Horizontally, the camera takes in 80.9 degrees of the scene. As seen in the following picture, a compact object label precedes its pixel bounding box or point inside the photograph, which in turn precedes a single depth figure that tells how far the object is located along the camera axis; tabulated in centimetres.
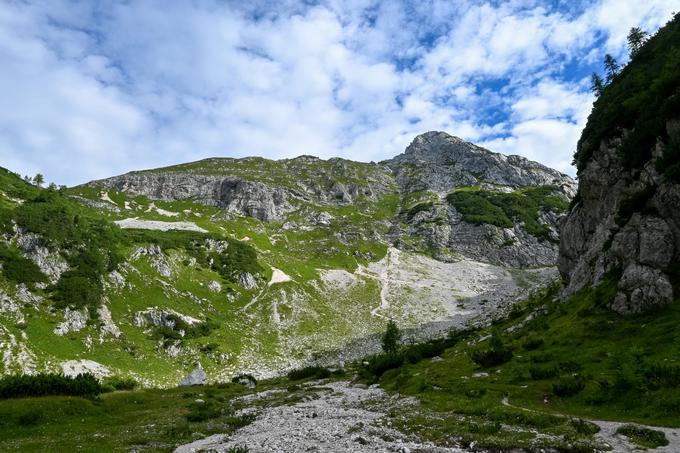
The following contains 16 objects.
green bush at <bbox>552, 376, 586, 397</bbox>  2702
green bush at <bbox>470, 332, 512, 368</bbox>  4278
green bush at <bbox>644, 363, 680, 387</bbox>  2245
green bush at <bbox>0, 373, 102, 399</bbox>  3272
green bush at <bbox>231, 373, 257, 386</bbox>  6073
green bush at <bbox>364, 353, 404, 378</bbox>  5722
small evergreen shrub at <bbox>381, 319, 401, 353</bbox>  7494
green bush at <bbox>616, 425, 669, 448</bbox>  1641
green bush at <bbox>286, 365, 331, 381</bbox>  6341
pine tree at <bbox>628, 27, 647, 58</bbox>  10894
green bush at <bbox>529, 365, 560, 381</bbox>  3247
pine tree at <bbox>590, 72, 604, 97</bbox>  11816
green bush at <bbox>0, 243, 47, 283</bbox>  6981
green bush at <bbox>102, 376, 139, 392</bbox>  4318
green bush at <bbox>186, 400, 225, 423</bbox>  3238
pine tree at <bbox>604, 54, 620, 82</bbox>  11581
